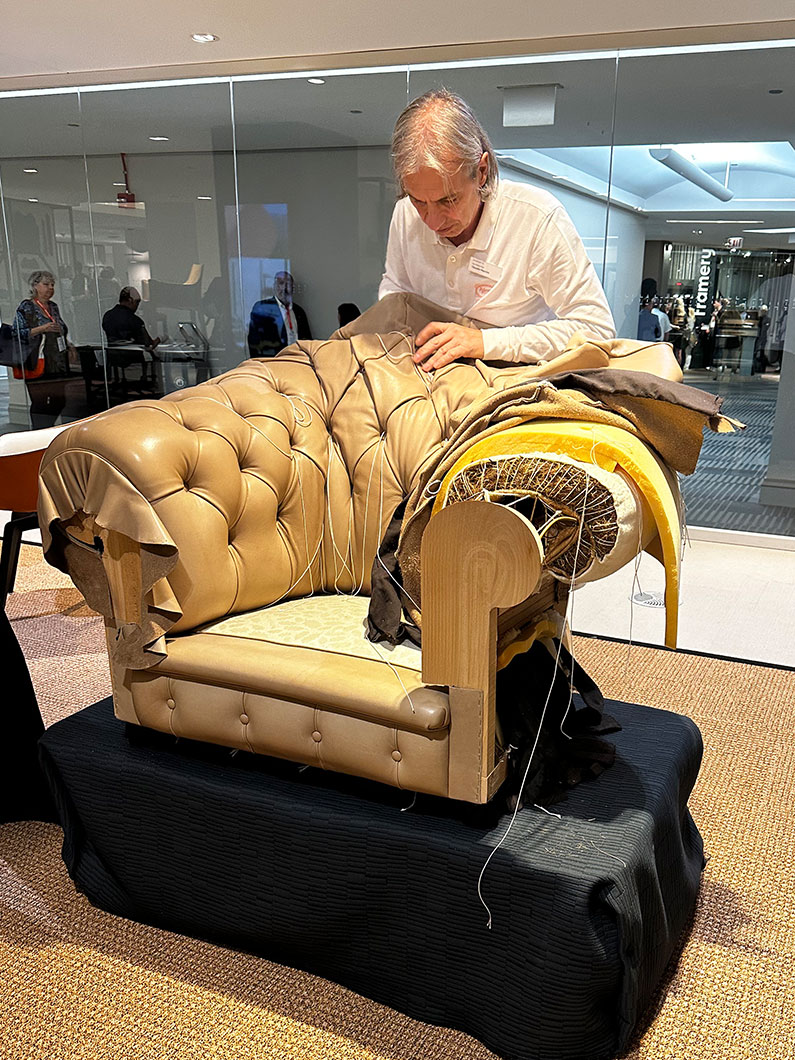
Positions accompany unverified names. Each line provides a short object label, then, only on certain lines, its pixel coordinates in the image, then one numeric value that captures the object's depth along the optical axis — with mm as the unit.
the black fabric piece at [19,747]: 1861
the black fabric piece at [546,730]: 1428
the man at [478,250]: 1719
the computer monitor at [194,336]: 4742
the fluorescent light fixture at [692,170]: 3689
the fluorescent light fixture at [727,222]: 3680
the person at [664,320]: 3980
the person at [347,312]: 4363
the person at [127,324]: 4847
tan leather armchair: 1270
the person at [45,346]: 5148
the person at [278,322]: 4445
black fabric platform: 1271
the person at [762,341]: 3850
